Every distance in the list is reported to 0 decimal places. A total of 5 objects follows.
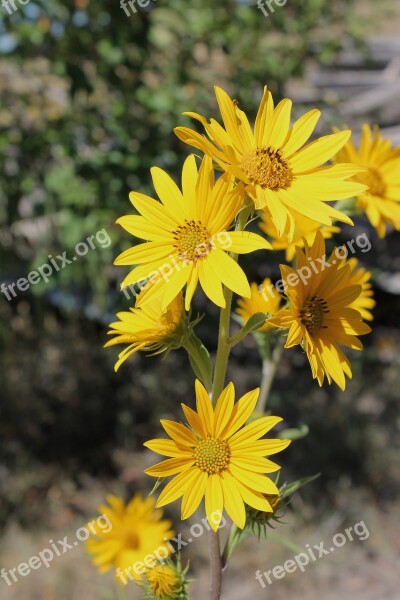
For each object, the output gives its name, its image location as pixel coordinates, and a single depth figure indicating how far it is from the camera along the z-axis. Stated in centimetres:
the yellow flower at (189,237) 62
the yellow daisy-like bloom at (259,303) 78
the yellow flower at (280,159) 62
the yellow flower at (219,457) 63
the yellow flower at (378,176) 77
